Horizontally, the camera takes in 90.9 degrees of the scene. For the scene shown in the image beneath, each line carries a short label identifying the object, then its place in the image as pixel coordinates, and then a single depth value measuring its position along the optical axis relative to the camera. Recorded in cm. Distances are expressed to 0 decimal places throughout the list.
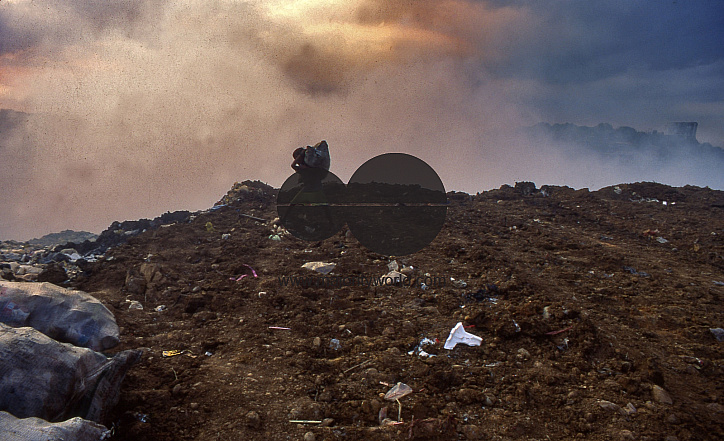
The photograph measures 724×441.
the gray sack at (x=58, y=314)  292
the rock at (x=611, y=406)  259
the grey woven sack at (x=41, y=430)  175
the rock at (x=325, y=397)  281
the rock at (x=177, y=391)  283
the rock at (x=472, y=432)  239
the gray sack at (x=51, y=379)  210
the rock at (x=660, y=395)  275
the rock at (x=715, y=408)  266
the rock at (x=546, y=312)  395
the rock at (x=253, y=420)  249
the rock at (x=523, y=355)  335
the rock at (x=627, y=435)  234
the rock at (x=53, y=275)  574
